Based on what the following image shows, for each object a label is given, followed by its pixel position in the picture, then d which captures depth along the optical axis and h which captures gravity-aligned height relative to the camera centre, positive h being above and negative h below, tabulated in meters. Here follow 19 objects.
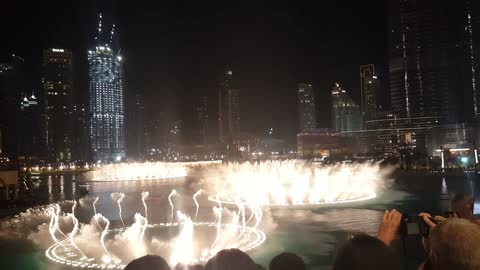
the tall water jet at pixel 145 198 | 20.23 -2.38
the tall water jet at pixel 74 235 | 12.36 -2.50
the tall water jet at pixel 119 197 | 21.64 -2.43
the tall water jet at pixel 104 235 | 11.34 -2.48
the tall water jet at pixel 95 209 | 16.76 -2.48
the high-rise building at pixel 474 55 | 79.06 +16.71
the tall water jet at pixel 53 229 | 14.02 -2.50
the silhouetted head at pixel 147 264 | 2.82 -0.68
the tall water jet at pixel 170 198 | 22.12 -2.39
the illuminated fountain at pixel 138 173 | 50.25 -1.98
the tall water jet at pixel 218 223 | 12.12 -2.48
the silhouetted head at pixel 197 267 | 3.48 -0.89
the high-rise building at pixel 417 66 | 76.38 +15.84
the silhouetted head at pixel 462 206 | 4.96 -0.67
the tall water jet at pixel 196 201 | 18.36 -2.39
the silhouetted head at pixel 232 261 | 2.89 -0.70
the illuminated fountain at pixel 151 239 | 11.32 -2.51
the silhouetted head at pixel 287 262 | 3.15 -0.79
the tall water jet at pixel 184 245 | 10.80 -2.51
